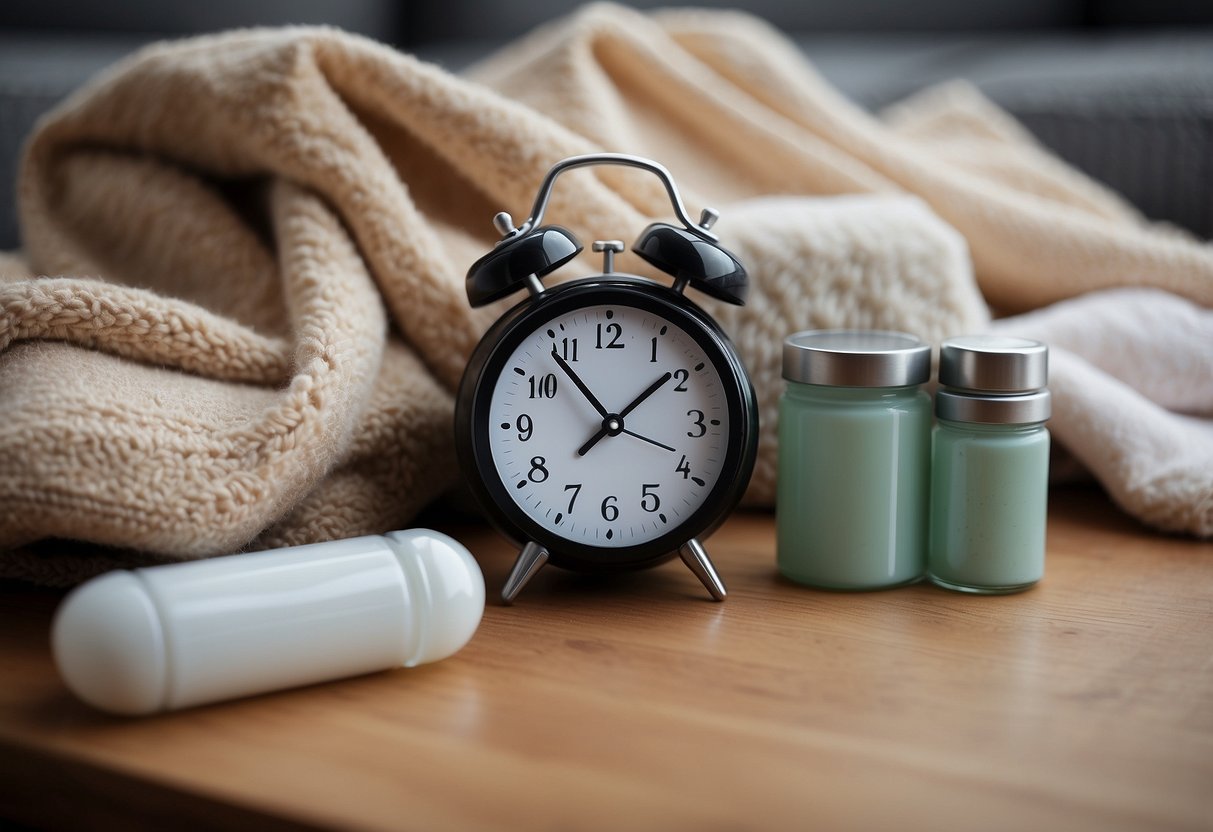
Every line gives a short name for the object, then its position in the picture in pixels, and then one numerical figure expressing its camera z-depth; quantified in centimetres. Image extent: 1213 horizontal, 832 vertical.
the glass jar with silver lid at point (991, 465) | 77
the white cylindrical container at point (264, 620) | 58
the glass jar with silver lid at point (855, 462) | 78
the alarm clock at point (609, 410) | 76
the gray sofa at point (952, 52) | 129
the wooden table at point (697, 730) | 54
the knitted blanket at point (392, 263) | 72
